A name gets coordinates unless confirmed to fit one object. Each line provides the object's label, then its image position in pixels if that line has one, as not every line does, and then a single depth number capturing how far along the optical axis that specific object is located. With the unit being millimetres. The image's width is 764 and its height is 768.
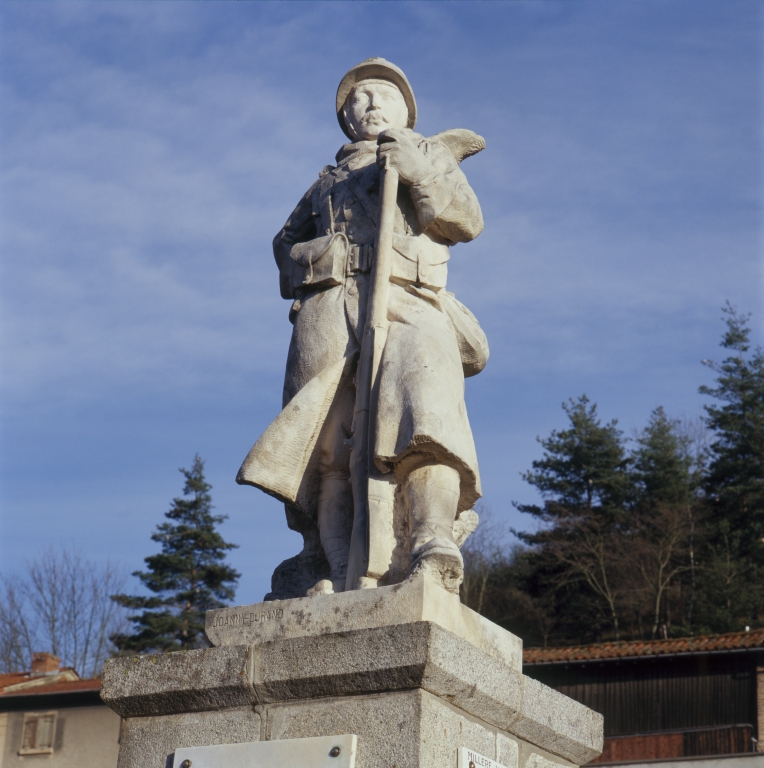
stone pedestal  5109
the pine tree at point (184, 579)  36281
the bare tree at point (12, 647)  39375
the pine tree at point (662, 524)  41688
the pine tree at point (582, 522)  42375
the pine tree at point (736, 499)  37781
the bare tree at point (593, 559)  42250
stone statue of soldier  5930
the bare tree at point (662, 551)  41812
